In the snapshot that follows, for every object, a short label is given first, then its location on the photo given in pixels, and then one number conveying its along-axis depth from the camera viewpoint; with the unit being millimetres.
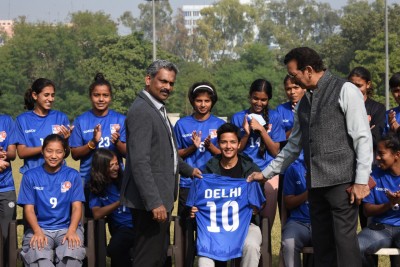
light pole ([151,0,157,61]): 28441
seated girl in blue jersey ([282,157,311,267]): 6797
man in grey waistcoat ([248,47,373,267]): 5684
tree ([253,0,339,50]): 99750
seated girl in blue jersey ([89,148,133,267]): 7113
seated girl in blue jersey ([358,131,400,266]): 6680
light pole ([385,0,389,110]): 28880
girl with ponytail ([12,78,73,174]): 7379
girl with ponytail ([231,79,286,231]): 7445
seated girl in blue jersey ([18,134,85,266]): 6738
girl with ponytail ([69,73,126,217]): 7398
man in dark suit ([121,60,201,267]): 5789
